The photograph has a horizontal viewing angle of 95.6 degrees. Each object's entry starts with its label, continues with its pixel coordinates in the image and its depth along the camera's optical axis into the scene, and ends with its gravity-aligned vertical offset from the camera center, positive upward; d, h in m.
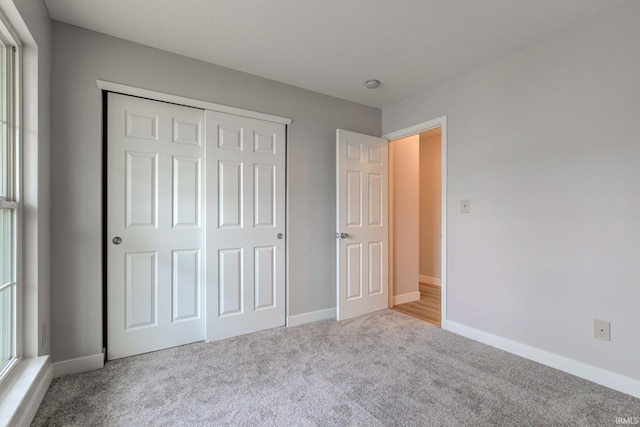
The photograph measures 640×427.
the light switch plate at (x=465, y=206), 2.73 +0.06
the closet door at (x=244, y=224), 2.57 -0.11
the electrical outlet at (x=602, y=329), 1.91 -0.78
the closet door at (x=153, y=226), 2.21 -0.10
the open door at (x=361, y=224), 3.11 -0.13
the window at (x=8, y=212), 1.56 +0.01
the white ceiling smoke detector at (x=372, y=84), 2.89 +1.30
